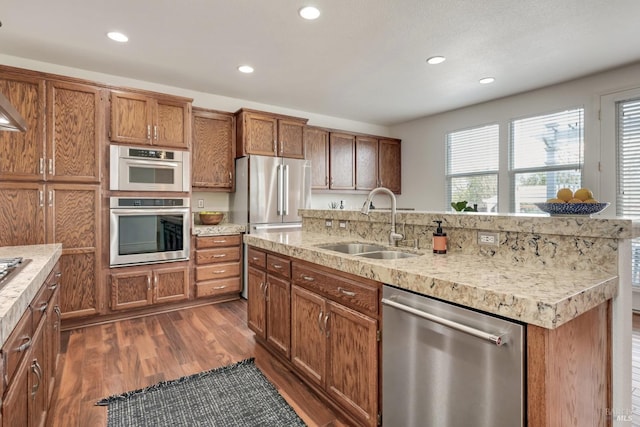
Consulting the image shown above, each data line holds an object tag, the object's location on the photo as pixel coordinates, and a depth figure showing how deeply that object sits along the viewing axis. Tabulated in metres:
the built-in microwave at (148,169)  3.28
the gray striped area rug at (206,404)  1.80
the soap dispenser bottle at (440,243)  1.82
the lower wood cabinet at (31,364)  1.02
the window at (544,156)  3.91
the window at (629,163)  3.45
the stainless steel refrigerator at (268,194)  4.05
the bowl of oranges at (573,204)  1.39
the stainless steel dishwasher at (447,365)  1.04
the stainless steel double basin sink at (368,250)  2.05
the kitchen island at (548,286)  0.99
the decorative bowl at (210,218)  4.10
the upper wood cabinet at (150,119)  3.29
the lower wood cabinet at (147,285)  3.30
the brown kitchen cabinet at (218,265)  3.76
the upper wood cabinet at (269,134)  4.13
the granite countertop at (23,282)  0.98
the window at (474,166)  4.75
